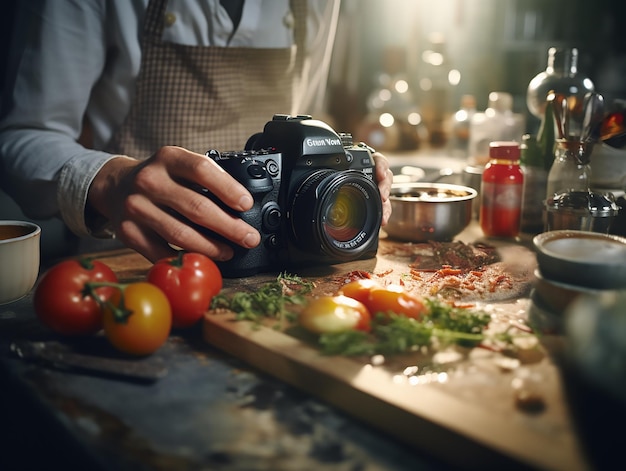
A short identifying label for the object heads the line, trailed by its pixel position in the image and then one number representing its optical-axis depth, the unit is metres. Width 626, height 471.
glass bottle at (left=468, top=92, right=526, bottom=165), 1.97
